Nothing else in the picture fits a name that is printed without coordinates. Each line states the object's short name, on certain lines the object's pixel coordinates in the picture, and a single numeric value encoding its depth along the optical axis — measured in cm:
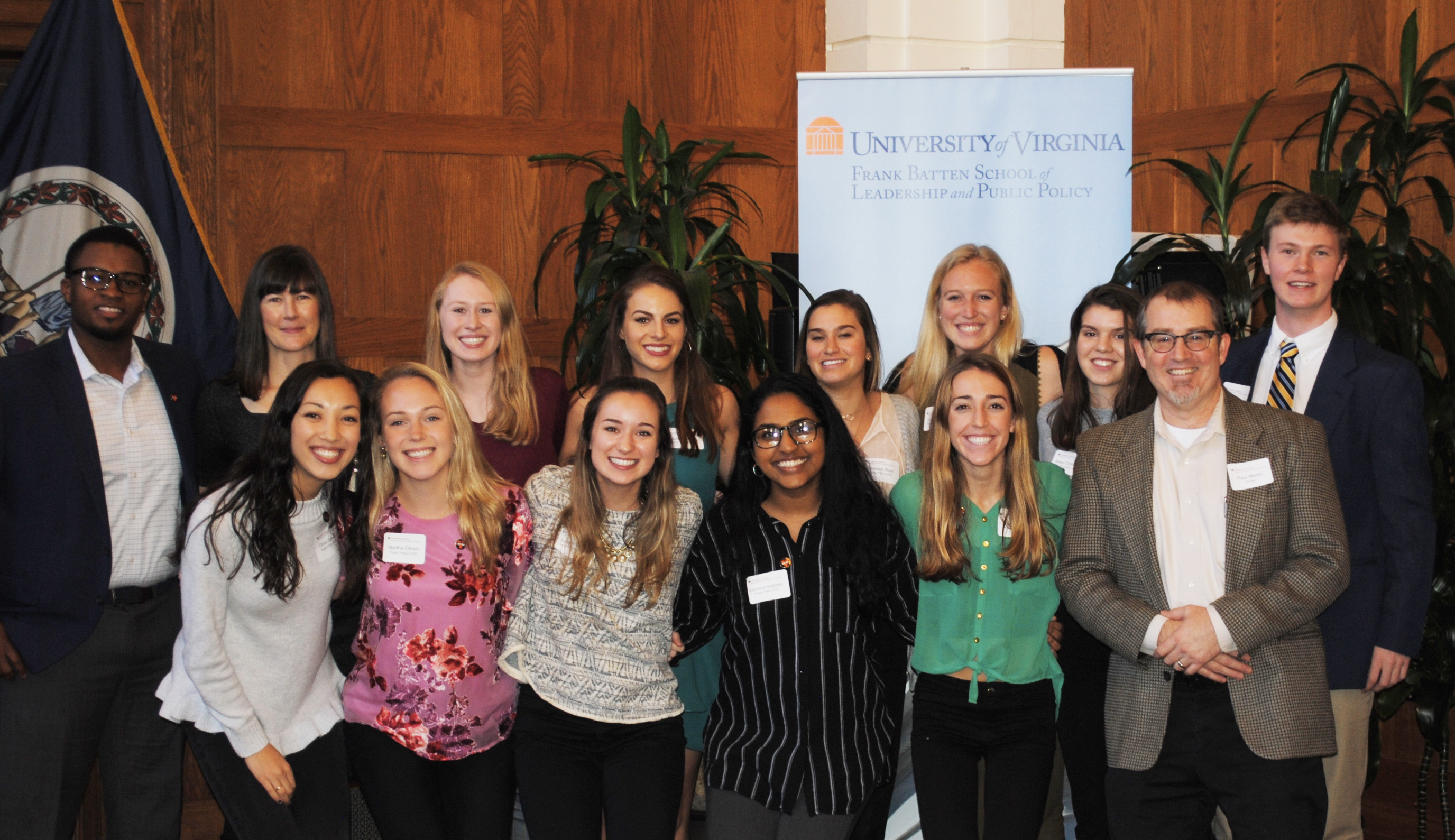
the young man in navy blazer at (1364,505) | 262
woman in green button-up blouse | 249
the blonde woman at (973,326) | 336
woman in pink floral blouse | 253
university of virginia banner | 427
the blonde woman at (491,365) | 312
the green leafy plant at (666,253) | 389
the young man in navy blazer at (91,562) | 266
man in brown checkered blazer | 236
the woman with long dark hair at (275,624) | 247
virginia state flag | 365
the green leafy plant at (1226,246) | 354
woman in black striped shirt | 249
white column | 523
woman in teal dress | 304
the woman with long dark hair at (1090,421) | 273
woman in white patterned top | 251
